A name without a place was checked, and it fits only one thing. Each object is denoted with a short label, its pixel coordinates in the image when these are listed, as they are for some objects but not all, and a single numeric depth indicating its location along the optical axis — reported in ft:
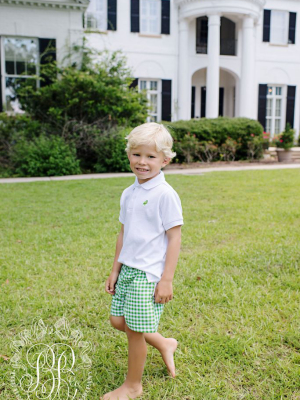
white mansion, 49.42
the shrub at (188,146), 37.96
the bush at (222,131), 39.93
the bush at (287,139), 41.50
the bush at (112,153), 32.32
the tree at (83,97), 33.50
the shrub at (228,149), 40.16
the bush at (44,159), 30.66
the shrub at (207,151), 39.09
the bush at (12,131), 32.96
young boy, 5.94
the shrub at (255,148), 40.65
